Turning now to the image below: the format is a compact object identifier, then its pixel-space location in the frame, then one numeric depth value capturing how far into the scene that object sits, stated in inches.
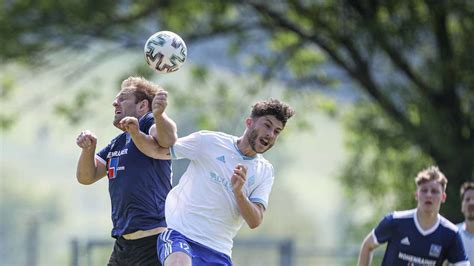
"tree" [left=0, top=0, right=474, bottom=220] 1781.5
